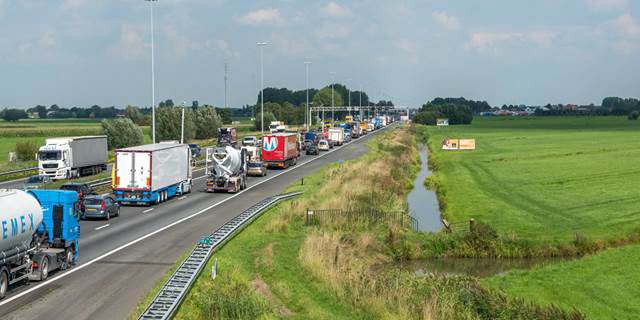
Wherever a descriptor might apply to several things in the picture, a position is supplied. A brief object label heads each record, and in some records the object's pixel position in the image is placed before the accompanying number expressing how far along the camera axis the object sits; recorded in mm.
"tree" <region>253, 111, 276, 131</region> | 189875
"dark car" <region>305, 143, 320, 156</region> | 103550
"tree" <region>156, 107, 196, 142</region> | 135375
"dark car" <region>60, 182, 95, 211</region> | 46750
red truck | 77312
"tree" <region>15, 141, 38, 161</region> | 85312
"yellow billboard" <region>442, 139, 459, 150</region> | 121438
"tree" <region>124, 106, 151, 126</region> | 197250
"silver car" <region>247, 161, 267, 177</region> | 70312
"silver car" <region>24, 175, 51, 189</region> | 57306
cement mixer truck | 56000
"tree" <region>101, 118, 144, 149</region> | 112000
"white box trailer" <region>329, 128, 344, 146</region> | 128375
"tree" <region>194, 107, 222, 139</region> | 151875
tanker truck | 23781
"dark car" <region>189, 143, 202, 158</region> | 92512
